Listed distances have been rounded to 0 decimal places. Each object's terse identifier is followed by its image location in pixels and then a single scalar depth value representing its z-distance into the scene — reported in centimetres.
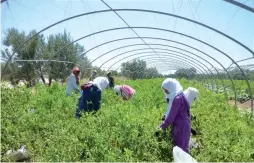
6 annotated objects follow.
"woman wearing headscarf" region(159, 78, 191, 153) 285
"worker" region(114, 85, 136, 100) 546
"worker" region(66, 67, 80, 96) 603
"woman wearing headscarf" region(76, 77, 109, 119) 405
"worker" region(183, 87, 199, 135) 329
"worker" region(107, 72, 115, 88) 974
